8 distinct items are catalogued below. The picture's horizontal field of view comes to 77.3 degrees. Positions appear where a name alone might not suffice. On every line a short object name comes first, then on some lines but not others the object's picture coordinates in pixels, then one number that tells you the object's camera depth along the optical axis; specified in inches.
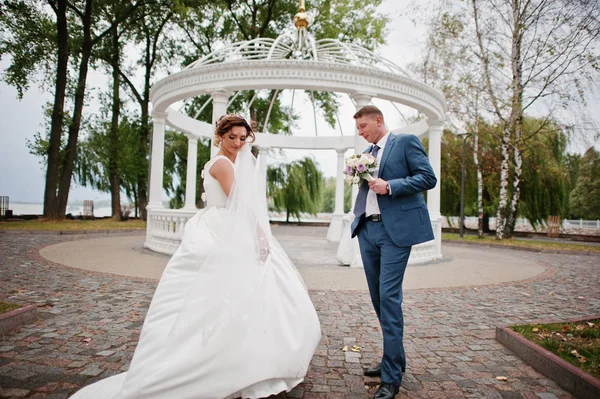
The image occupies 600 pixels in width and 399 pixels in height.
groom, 118.1
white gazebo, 386.0
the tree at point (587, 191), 1040.1
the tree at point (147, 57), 941.2
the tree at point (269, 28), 959.6
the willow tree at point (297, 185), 1077.1
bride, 99.7
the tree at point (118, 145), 896.3
